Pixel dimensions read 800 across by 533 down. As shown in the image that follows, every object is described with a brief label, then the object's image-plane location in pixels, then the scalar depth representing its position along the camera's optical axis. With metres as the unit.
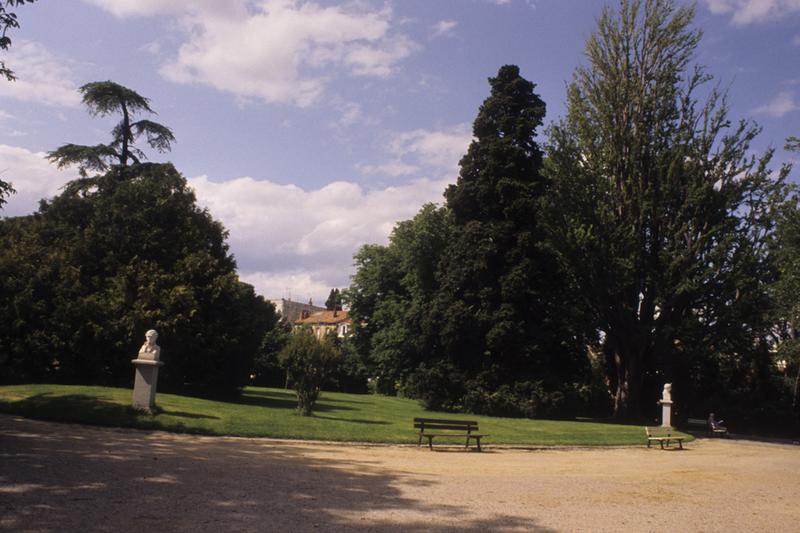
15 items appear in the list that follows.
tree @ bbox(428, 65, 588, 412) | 32.31
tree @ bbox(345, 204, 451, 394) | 41.62
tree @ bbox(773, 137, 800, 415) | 26.25
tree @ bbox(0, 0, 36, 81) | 12.73
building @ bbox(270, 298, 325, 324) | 129.00
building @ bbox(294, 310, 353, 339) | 102.98
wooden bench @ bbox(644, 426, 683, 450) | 21.05
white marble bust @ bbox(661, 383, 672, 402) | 27.58
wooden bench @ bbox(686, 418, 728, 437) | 29.12
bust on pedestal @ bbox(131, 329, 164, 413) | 16.61
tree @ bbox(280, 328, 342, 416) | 20.59
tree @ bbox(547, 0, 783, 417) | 30.72
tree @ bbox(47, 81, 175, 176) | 34.00
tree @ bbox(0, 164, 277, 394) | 25.61
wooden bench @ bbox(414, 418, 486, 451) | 16.50
